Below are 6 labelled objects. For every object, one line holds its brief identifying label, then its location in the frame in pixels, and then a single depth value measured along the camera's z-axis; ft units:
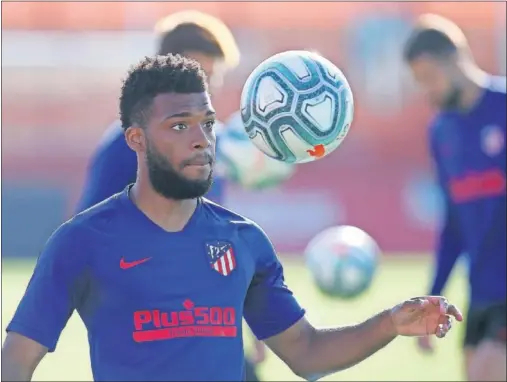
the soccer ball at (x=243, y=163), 50.85
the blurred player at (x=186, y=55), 36.37
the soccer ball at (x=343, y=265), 57.62
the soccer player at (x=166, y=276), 26.76
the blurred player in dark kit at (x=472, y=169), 46.73
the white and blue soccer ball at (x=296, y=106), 31.48
